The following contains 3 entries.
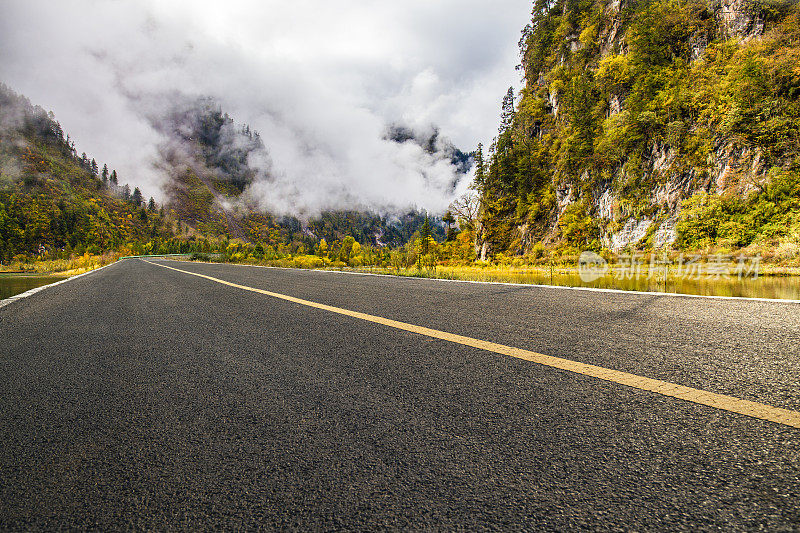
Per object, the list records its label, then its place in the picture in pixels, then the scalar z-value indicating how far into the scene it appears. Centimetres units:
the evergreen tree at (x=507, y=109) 4962
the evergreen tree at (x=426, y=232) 6641
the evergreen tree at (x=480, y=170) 4641
